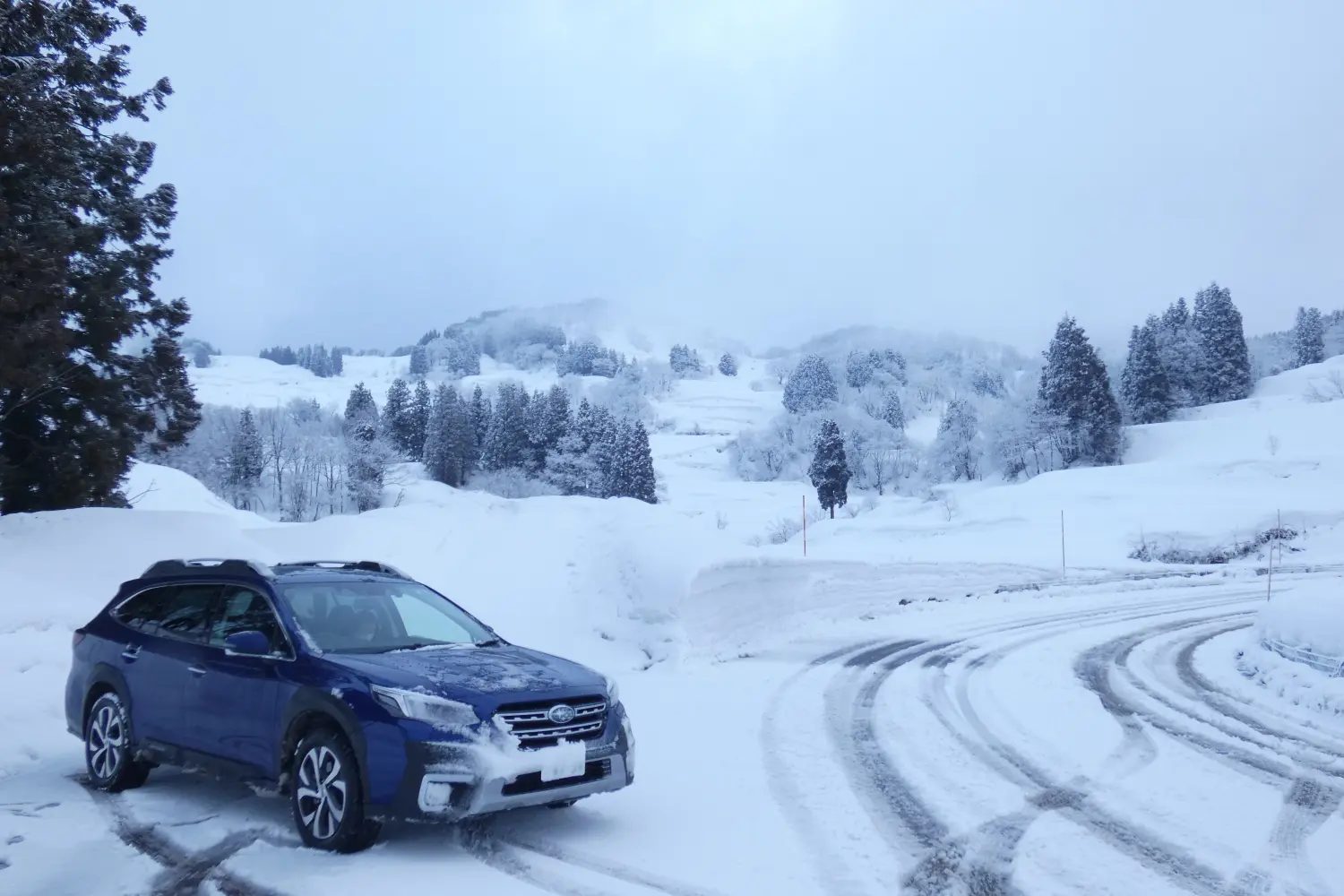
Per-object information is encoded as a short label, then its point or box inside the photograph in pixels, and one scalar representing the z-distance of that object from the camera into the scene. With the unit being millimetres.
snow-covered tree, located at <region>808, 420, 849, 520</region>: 73500
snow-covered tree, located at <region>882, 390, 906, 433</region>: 125738
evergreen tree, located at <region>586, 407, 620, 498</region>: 80125
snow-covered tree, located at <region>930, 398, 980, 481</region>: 80625
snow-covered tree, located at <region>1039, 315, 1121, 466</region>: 67875
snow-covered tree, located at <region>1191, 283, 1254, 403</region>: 83812
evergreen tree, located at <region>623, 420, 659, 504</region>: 78438
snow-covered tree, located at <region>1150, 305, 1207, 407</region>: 79375
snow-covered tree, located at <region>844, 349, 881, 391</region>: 181875
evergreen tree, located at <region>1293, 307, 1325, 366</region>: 115500
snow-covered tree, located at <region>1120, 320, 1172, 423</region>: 76938
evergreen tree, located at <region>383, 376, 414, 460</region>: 104875
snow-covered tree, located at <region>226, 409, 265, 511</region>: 81312
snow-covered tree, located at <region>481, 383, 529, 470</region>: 92812
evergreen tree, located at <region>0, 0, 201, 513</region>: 15352
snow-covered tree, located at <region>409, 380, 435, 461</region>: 106000
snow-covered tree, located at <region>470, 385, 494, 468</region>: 100688
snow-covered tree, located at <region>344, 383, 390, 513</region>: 73562
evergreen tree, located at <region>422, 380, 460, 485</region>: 91000
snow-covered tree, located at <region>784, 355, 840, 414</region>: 151375
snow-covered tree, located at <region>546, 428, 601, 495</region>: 82812
